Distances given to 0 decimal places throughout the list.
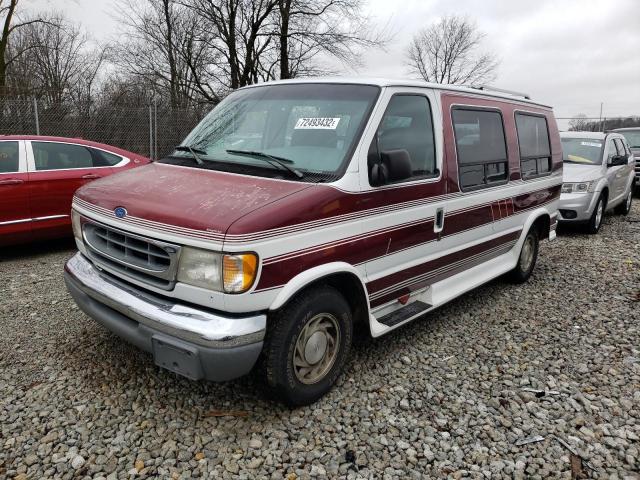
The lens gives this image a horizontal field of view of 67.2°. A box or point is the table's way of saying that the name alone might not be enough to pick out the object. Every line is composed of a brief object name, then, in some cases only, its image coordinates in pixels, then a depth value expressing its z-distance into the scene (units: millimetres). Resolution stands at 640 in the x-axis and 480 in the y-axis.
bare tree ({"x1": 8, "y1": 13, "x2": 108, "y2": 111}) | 21297
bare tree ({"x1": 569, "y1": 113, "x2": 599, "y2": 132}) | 24828
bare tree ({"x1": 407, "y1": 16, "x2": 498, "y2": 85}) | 36397
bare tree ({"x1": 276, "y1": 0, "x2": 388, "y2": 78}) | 20609
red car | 5918
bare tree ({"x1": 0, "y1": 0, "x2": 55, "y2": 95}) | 19422
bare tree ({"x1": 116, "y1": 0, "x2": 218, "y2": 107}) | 21562
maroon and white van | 2627
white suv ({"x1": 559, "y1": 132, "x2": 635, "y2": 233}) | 8273
